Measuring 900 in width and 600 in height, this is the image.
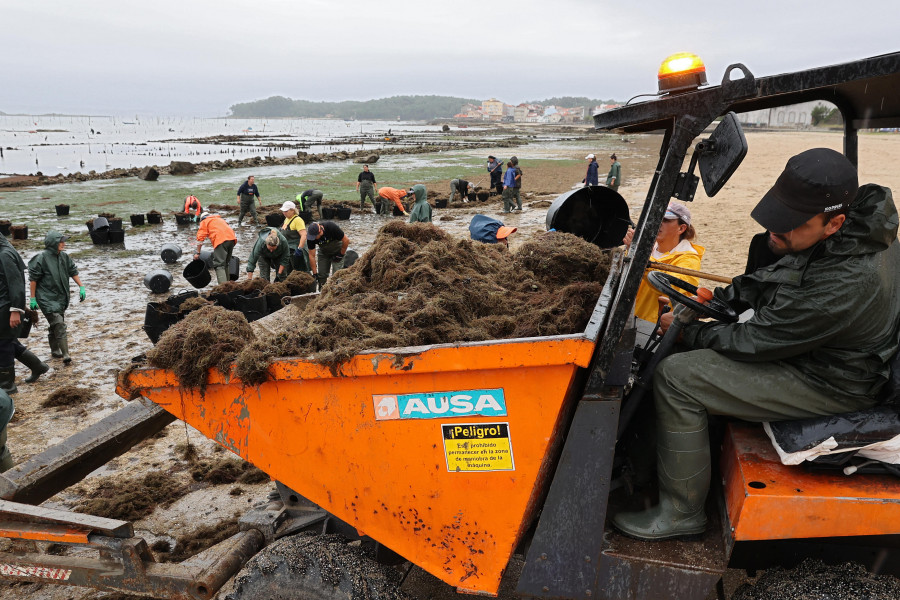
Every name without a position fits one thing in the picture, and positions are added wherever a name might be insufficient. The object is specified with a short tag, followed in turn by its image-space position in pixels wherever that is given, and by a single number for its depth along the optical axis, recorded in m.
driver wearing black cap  2.04
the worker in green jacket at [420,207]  12.13
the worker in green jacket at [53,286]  7.77
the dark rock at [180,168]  31.88
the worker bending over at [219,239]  10.83
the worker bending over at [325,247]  9.53
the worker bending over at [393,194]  13.95
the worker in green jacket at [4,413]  4.29
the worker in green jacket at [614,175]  20.20
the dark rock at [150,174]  29.45
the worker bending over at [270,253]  9.60
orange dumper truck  2.11
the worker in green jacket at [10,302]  6.27
